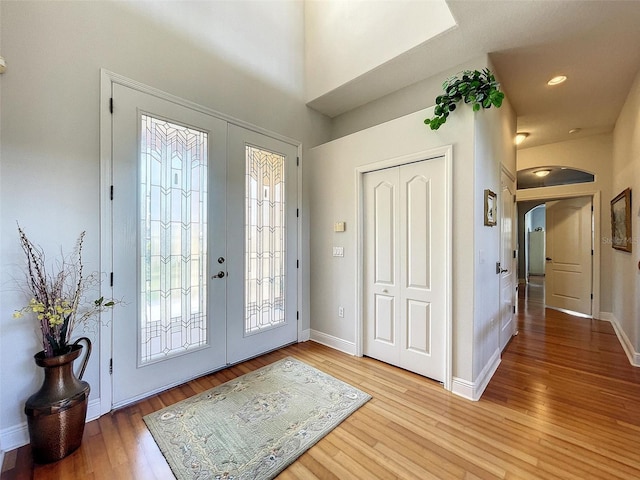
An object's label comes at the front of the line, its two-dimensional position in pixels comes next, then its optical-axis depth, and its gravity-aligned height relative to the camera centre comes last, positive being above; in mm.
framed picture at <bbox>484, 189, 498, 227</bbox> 2492 +324
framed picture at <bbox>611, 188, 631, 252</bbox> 3152 +264
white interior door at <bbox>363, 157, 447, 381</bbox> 2480 -242
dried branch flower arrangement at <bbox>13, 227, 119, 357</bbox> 1701 -363
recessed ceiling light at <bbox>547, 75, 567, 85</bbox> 2889 +1760
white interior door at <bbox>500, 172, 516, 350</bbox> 3118 -280
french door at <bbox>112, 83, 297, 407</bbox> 2154 +0
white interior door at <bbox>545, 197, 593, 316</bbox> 4704 -245
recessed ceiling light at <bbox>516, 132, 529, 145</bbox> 4470 +1789
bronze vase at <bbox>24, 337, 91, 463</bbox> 1588 -1011
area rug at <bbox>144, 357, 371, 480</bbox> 1601 -1299
